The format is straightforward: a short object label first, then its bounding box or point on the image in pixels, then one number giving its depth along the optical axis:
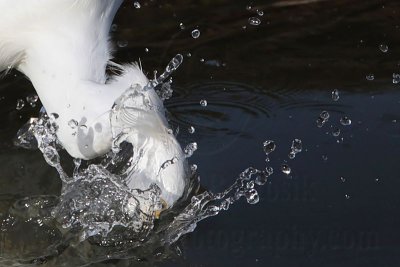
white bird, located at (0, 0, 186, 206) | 5.12
